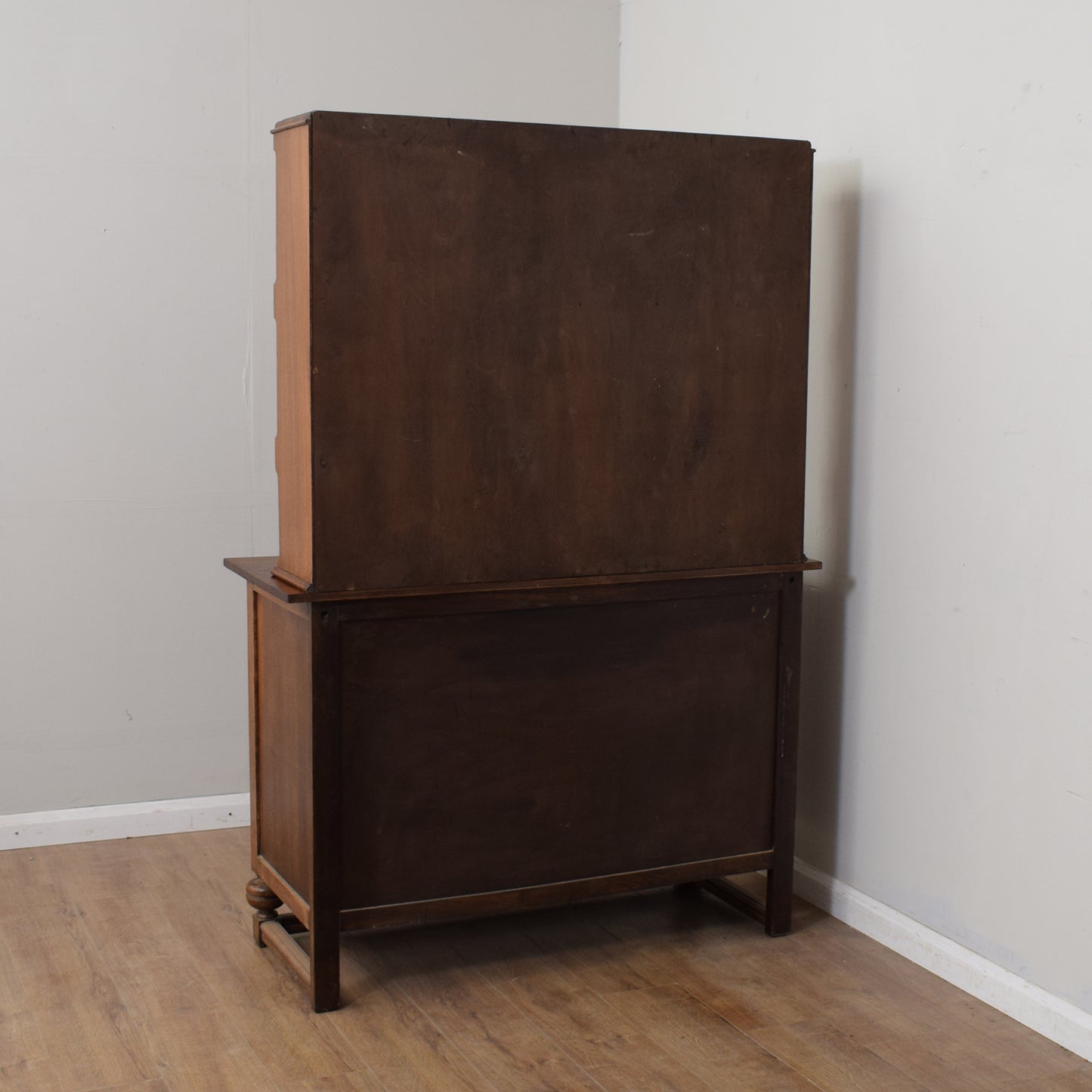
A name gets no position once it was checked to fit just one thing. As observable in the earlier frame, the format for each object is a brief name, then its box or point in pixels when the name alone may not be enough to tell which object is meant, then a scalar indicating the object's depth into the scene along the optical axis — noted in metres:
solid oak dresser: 2.34
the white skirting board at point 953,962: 2.34
